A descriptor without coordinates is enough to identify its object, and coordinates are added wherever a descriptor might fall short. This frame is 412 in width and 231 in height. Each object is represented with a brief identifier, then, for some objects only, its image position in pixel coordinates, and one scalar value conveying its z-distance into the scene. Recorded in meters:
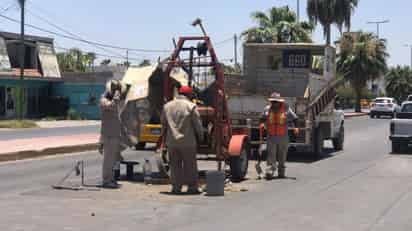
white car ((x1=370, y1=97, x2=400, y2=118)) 52.31
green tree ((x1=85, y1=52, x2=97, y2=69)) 90.74
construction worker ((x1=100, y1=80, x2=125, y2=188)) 12.35
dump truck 18.48
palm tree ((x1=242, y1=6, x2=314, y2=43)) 41.97
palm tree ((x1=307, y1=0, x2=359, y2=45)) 54.59
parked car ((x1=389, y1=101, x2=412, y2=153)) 20.97
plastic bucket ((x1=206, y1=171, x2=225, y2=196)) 11.49
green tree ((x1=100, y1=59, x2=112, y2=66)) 107.47
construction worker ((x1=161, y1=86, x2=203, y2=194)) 11.64
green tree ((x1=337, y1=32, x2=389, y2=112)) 60.47
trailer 13.45
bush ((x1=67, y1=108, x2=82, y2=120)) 49.19
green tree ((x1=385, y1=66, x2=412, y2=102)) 94.50
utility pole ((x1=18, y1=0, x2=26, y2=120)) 40.28
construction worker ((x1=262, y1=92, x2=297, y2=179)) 14.34
